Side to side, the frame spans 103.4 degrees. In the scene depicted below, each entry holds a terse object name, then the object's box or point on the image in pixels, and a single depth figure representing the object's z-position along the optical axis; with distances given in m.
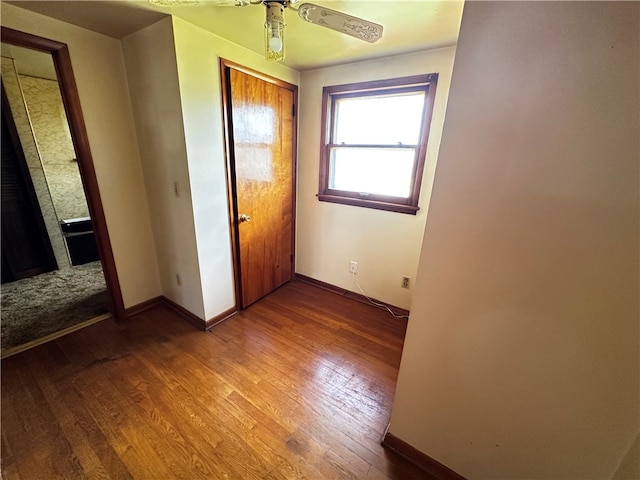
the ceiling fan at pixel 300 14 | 1.07
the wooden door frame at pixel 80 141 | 1.53
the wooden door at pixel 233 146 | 1.84
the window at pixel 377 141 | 2.02
